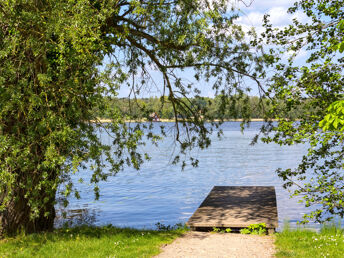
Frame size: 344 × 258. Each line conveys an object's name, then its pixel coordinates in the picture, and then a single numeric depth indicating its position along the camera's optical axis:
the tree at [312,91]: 8.46
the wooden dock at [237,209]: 9.38
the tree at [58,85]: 7.17
